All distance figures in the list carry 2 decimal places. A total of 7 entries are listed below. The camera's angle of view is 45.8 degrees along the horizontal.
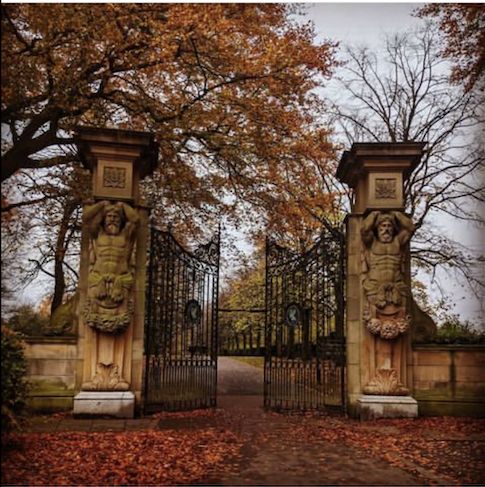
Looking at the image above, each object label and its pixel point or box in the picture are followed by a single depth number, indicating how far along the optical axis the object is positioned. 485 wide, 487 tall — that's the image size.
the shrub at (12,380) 5.38
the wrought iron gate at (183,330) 8.99
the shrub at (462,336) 8.56
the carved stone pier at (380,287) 8.27
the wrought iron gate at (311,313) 9.31
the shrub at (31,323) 7.77
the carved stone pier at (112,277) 8.02
